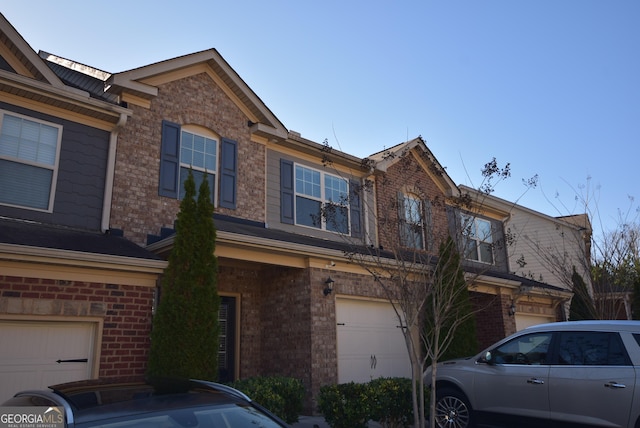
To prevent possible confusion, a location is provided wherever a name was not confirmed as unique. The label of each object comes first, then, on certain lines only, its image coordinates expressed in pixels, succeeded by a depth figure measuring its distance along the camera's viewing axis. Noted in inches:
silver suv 256.2
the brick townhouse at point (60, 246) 295.7
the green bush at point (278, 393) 281.6
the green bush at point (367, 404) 283.1
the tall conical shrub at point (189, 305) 295.4
